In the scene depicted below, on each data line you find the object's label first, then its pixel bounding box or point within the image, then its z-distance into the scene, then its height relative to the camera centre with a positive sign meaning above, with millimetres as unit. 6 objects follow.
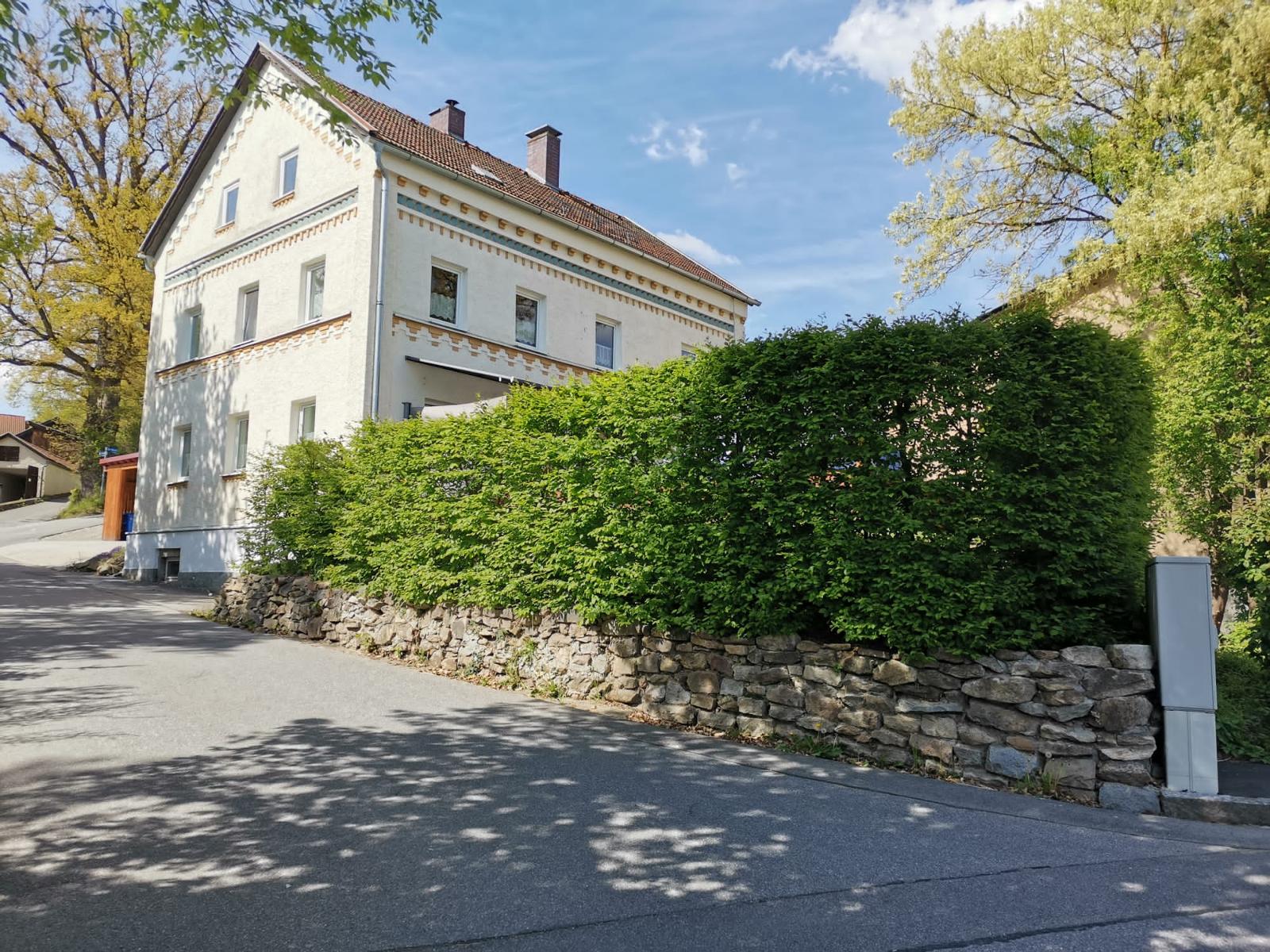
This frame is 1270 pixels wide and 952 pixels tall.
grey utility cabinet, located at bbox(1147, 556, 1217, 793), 5910 -768
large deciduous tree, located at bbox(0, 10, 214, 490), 24781 +9554
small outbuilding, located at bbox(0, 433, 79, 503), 57438 +3701
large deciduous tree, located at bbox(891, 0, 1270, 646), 11805 +6248
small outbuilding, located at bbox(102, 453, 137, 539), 25781 +981
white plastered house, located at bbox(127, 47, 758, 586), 15773 +5152
